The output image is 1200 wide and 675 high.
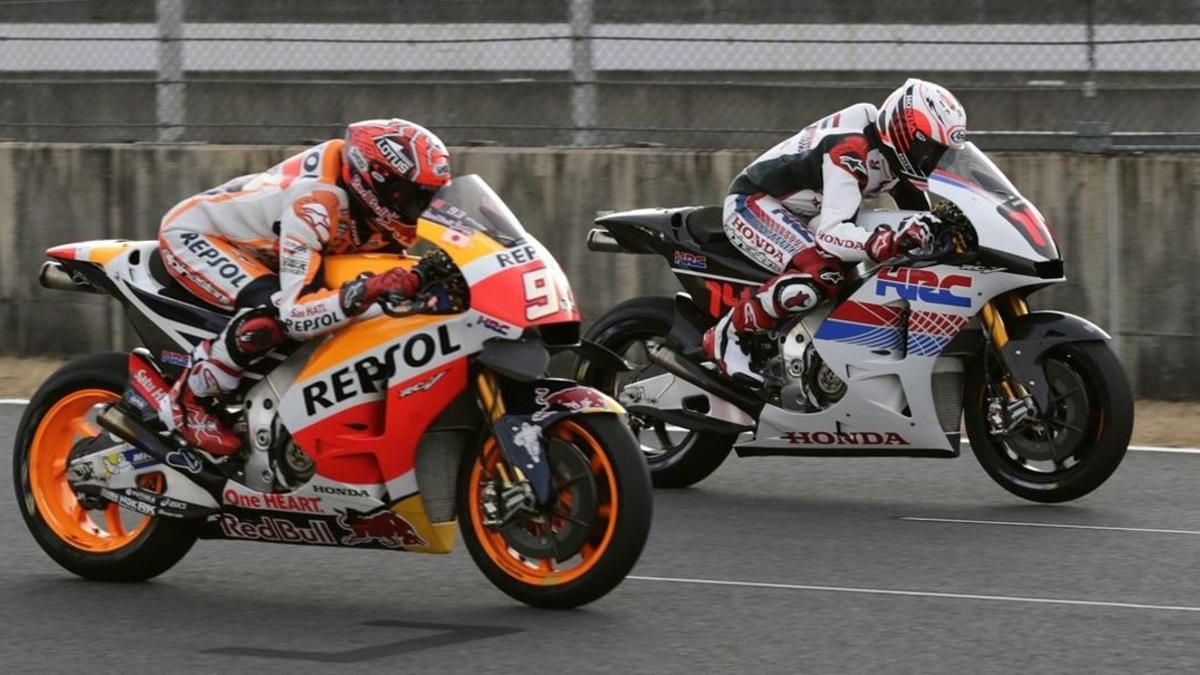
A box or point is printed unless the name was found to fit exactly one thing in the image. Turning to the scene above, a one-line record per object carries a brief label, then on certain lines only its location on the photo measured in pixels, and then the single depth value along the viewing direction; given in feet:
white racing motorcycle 59.77
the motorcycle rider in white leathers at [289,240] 46.98
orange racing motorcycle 45.60
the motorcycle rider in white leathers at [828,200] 60.59
